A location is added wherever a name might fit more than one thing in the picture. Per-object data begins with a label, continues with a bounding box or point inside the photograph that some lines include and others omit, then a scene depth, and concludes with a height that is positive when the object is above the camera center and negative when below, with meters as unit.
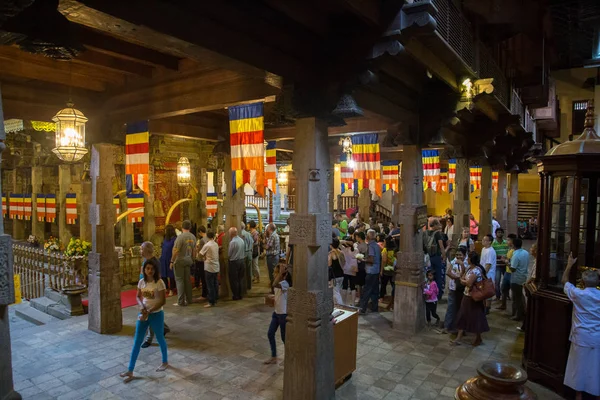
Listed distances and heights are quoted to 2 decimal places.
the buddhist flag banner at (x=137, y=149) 8.55 +0.69
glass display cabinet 6.21 -0.91
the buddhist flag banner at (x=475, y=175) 20.36 +0.56
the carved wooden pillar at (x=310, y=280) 5.45 -1.35
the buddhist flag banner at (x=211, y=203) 15.91 -0.86
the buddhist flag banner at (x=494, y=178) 21.28 +0.42
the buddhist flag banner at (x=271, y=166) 11.77 +0.54
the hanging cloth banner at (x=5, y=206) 18.64 -1.34
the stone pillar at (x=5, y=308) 2.79 -0.92
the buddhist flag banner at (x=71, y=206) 13.69 -0.91
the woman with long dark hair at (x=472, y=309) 7.63 -2.46
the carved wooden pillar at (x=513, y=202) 22.30 -0.89
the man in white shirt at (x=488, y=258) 9.23 -1.67
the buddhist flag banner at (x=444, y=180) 22.09 +0.30
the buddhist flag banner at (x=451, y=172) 21.00 +0.71
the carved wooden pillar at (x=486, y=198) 16.50 -0.49
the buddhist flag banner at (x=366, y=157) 11.34 +0.78
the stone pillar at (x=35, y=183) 16.27 -0.17
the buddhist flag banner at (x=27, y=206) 16.48 -1.13
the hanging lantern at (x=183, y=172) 13.76 +0.32
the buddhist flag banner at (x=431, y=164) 15.82 +0.84
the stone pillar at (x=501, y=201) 19.50 -0.73
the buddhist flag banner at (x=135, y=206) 13.13 -0.85
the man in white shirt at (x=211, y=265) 10.16 -2.14
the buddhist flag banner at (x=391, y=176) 18.27 +0.39
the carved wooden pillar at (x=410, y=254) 8.62 -1.49
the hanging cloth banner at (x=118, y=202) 13.25 -0.73
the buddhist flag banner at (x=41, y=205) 15.32 -1.03
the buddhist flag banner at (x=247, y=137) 7.24 +0.84
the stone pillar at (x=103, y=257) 8.39 -1.63
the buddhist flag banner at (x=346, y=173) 16.43 +0.46
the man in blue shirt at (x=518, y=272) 9.17 -1.99
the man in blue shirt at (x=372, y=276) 9.60 -2.23
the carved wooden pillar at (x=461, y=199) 14.50 -0.50
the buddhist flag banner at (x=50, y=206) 14.91 -1.02
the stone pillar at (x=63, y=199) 14.43 -0.72
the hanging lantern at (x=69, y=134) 6.61 +0.75
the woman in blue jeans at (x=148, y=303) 6.29 -1.93
